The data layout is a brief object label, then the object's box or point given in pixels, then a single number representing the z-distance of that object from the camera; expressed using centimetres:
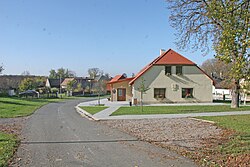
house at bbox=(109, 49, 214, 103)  3139
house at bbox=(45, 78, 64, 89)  8238
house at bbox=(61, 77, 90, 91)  8094
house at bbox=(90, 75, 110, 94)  3482
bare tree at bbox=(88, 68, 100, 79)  8569
